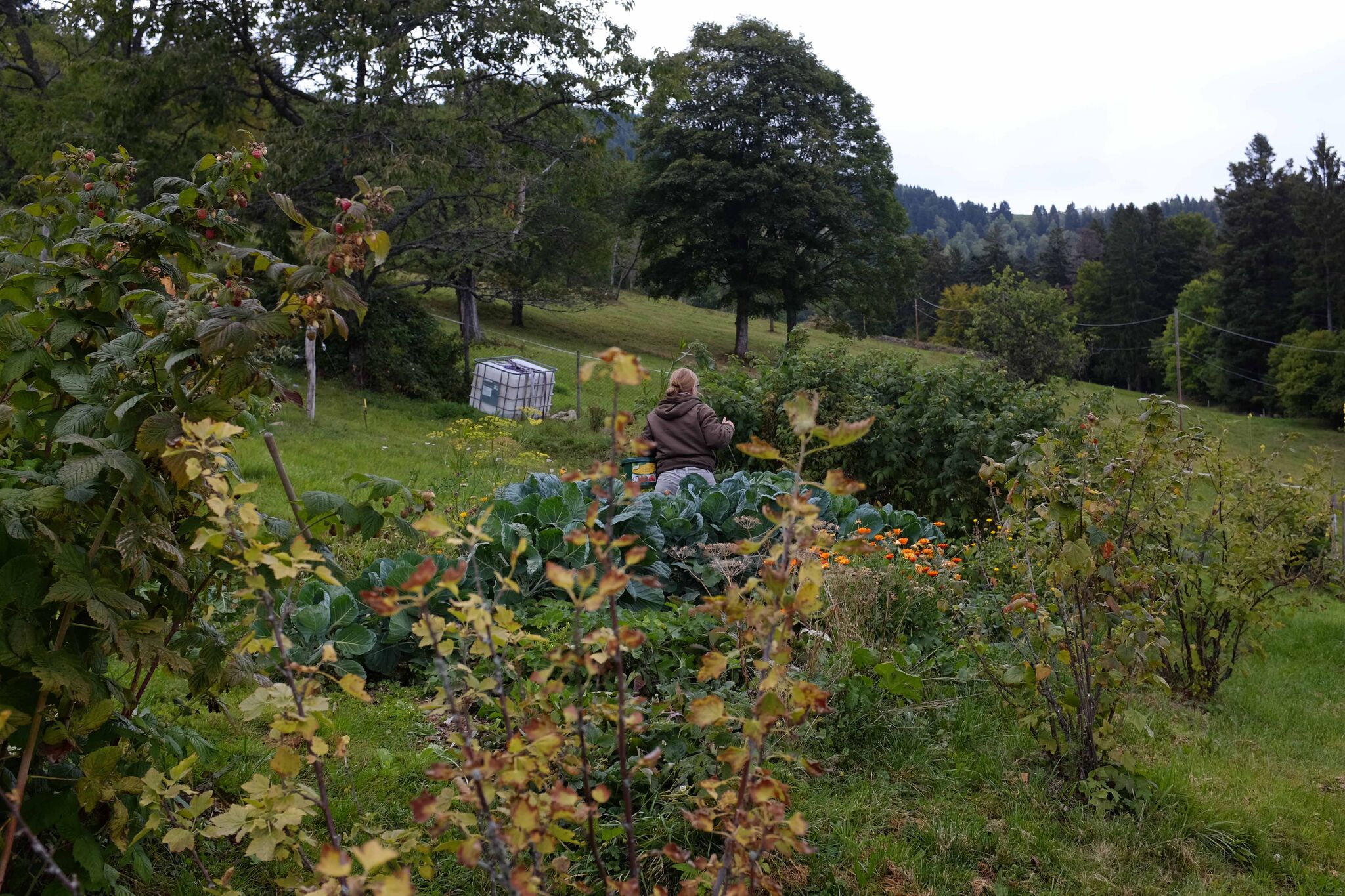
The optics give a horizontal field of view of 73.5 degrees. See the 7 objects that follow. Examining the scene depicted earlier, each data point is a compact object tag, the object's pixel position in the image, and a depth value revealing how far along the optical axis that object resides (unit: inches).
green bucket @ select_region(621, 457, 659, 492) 266.1
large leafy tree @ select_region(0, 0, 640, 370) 569.6
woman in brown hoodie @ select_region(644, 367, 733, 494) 285.6
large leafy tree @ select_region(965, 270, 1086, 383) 1507.1
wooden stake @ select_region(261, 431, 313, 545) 76.2
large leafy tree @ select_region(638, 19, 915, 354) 1202.6
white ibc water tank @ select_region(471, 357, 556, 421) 625.3
